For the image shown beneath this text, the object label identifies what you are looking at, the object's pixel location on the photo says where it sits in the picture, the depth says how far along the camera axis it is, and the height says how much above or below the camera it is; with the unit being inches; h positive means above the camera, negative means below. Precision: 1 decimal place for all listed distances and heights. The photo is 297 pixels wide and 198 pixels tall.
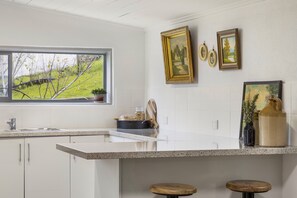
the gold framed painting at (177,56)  213.8 +21.0
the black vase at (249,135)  158.1 -7.8
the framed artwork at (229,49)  184.5 +19.9
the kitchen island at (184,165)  143.4 -15.9
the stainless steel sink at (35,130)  236.2 -9.3
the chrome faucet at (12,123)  240.2 -6.4
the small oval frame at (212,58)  199.5 +18.1
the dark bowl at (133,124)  242.8 -7.1
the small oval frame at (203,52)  205.3 +20.9
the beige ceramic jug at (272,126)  154.4 -5.2
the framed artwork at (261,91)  164.4 +5.1
